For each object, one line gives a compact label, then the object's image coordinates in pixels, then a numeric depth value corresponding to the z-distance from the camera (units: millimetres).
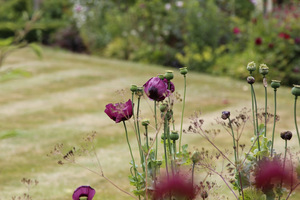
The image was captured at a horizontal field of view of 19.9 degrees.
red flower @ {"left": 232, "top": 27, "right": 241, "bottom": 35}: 17974
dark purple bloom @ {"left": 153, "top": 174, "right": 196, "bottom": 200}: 3090
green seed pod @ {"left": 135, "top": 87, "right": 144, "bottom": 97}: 3640
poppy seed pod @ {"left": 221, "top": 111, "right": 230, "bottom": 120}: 3569
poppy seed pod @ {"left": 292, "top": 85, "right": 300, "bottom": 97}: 3497
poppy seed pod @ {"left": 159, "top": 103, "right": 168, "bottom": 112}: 3481
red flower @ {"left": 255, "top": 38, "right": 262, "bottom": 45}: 16271
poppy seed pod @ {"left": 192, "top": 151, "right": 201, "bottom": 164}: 3335
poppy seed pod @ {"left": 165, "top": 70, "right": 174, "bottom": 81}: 3565
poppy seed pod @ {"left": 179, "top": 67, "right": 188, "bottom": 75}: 3690
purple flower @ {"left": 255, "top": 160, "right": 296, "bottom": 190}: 3208
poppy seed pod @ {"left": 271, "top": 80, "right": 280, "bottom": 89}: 3676
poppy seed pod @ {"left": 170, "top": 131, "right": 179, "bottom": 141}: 3515
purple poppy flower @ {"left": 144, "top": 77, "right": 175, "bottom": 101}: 3354
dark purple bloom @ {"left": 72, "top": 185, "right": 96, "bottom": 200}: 3361
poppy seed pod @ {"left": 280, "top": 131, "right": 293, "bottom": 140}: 3574
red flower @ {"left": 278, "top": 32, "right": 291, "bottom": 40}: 16201
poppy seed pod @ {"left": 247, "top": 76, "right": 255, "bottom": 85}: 3700
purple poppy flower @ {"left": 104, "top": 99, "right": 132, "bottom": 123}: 3462
